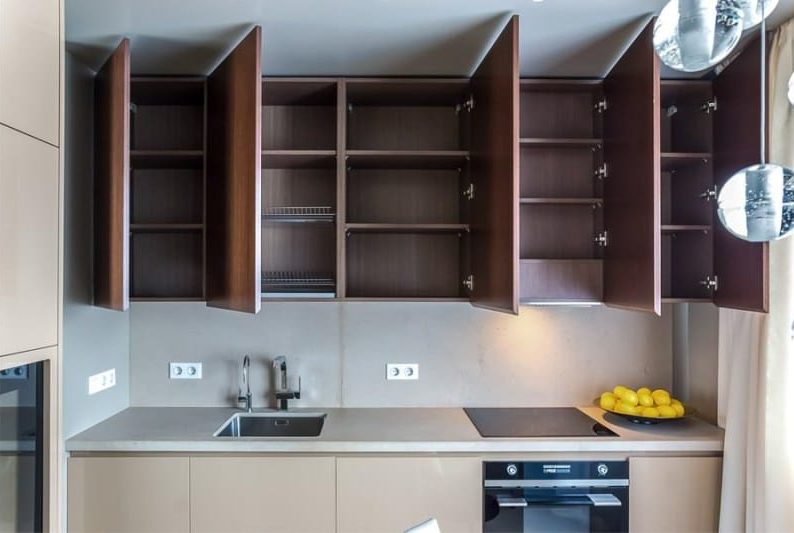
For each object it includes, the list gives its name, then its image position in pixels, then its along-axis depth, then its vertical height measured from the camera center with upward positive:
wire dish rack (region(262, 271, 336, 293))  2.37 -0.08
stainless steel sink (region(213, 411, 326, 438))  2.43 -0.74
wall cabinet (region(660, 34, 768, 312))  1.84 +0.37
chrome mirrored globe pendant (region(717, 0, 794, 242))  0.90 +0.11
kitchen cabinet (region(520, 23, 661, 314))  1.87 +0.33
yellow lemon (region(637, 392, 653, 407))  2.29 -0.59
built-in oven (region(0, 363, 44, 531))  1.34 -0.49
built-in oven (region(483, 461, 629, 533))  2.02 -0.87
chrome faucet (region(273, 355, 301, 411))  2.43 -0.59
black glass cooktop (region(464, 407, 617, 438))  2.12 -0.68
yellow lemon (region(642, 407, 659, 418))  2.21 -0.63
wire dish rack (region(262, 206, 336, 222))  2.27 +0.22
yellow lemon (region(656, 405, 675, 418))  2.20 -0.62
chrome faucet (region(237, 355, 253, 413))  2.44 -0.61
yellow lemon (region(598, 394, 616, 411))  2.33 -0.62
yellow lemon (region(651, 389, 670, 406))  2.28 -0.58
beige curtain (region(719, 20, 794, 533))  1.77 -0.47
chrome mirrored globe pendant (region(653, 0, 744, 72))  0.85 +0.39
